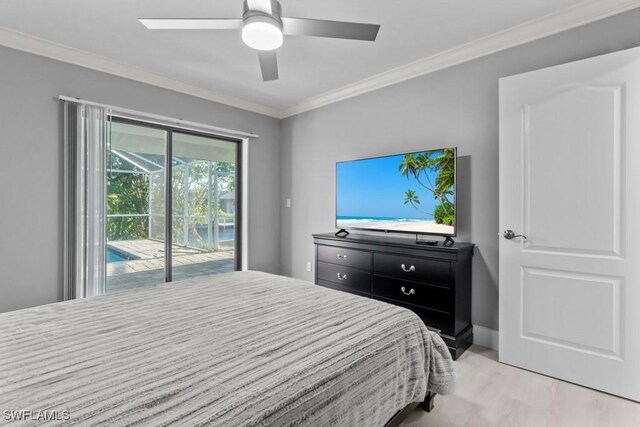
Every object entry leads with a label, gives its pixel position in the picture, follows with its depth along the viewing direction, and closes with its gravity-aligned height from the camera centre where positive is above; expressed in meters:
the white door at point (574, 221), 1.92 -0.06
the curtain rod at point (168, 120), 2.76 +0.95
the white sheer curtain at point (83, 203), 2.75 +0.06
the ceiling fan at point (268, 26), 1.66 +1.01
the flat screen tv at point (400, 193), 2.72 +0.18
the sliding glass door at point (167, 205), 3.23 +0.05
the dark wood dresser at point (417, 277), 2.46 -0.57
